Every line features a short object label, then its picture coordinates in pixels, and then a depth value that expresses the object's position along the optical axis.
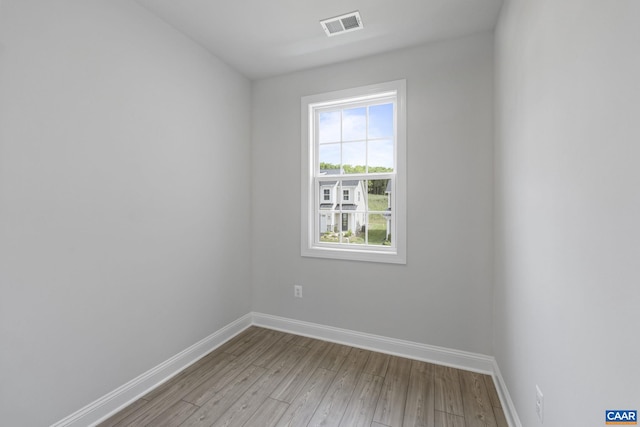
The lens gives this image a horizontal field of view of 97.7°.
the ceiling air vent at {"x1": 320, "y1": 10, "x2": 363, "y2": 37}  2.07
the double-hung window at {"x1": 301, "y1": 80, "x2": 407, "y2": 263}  2.55
